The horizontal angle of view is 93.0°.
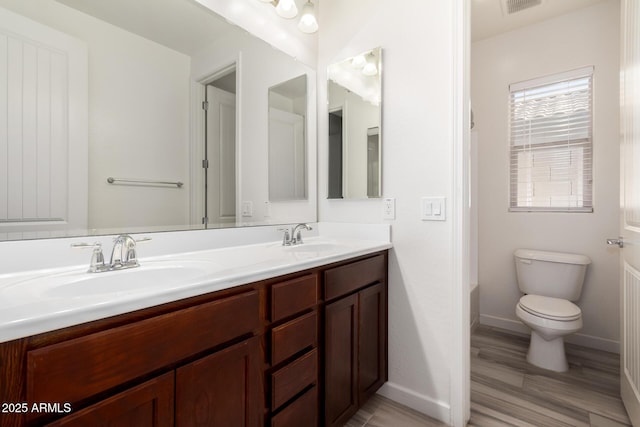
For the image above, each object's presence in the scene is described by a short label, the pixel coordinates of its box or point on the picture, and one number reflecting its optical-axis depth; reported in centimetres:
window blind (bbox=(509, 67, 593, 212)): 227
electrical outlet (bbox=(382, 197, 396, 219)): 171
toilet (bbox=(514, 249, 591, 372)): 190
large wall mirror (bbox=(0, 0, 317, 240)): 100
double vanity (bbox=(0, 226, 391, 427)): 58
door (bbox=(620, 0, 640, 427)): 132
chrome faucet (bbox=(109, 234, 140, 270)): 103
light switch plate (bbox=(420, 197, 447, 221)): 153
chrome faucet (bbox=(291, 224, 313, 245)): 174
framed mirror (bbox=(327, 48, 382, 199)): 178
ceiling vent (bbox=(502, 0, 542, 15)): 215
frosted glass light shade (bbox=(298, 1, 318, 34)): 189
